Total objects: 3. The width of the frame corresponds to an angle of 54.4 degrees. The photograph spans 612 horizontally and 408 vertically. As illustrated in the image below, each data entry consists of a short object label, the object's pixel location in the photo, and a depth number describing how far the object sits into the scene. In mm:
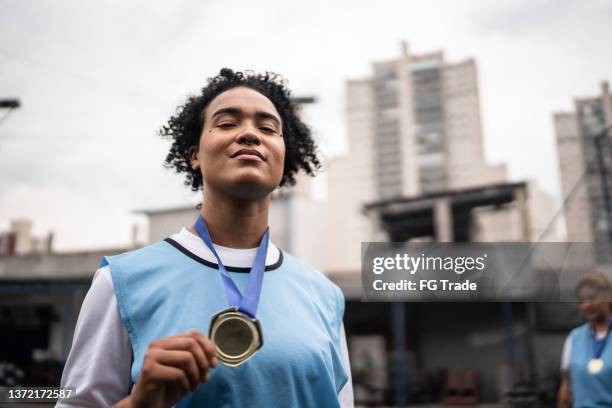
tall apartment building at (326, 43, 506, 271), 44562
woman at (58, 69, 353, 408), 1106
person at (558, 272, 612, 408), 3047
